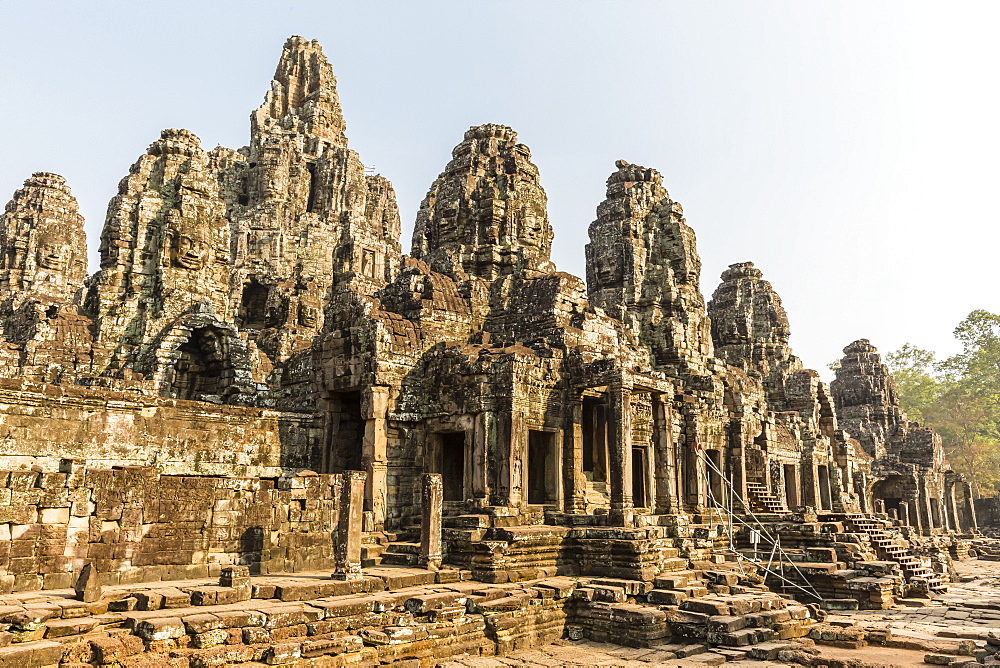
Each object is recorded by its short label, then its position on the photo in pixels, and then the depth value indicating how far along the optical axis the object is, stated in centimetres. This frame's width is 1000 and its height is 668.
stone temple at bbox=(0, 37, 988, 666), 973
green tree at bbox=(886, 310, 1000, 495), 6053
